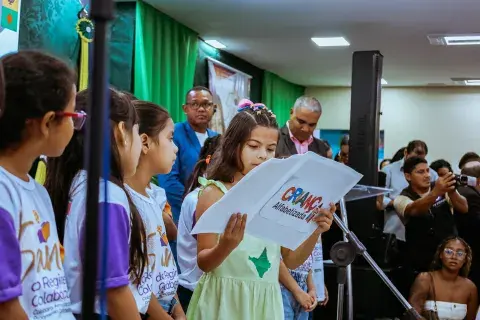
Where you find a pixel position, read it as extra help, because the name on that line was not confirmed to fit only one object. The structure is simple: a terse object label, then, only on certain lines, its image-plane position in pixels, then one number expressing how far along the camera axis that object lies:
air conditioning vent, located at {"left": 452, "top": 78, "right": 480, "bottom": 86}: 8.12
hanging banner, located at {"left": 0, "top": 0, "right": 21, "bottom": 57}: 2.87
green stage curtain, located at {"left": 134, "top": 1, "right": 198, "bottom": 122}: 4.62
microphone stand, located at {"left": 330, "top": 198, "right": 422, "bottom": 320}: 2.47
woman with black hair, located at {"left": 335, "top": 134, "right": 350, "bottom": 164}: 6.19
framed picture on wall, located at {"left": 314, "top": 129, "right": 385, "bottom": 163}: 9.48
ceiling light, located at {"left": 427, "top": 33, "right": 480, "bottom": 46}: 5.56
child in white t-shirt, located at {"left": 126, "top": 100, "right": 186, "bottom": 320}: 1.48
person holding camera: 4.02
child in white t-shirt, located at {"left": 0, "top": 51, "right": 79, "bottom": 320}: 1.04
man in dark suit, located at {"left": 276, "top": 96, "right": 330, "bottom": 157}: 3.45
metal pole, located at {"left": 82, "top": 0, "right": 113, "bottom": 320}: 0.68
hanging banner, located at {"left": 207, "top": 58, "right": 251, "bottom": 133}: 6.16
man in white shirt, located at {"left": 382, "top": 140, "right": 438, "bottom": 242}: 4.44
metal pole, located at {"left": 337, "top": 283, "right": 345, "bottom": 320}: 2.66
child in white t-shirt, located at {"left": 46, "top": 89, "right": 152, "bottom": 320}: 1.23
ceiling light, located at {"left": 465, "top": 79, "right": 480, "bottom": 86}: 8.22
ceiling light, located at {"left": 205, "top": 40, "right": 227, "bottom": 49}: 6.06
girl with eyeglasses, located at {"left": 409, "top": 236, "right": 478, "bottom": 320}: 3.94
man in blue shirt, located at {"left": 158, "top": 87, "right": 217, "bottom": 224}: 3.48
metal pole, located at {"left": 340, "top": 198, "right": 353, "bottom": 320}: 3.03
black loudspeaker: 5.16
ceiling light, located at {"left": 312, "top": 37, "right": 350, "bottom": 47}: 5.88
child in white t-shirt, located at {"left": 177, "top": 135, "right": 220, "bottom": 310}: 2.15
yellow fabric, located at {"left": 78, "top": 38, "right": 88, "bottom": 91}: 3.39
